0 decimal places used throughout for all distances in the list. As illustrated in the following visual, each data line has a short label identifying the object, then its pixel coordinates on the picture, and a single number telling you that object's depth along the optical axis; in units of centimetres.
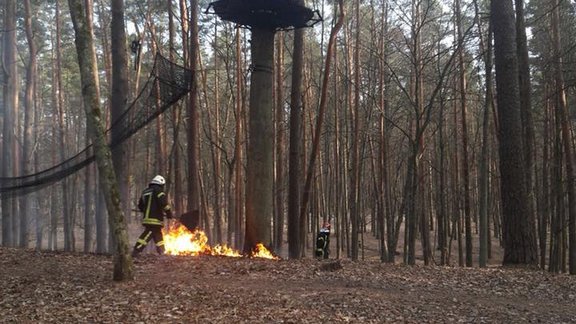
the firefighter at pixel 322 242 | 1587
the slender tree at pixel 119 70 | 1109
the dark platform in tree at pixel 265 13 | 968
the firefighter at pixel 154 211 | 933
